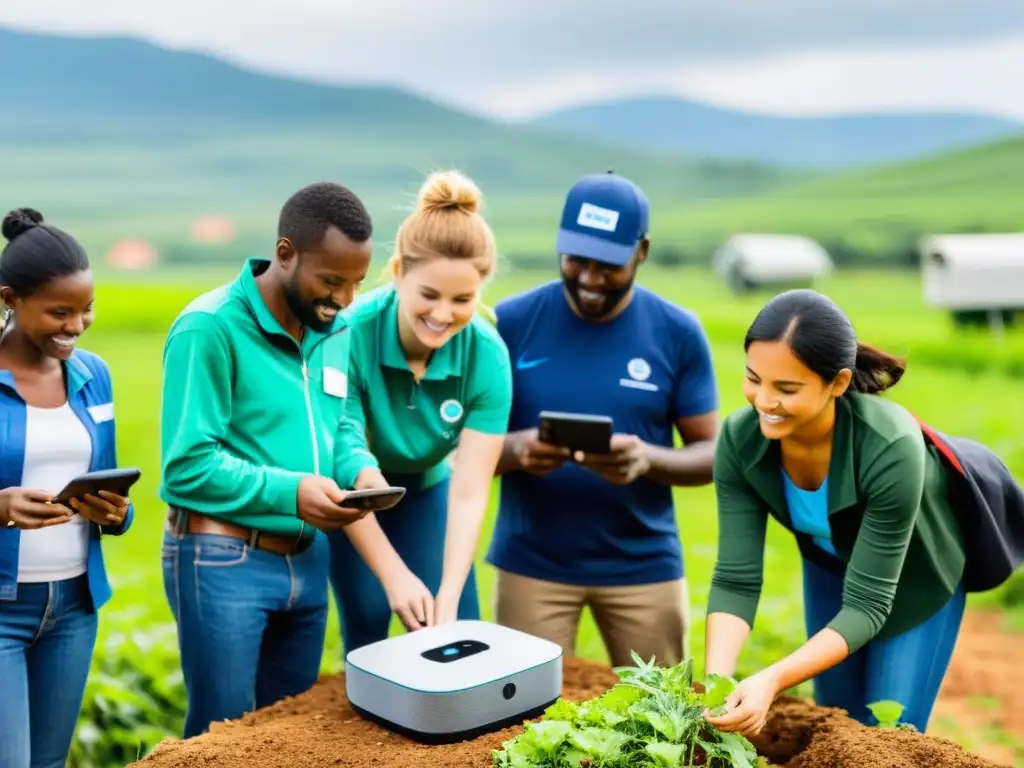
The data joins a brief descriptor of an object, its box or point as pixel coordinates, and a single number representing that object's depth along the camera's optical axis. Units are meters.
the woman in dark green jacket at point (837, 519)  2.48
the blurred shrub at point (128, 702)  3.99
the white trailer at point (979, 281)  16.88
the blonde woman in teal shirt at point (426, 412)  2.88
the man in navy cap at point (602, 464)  3.45
